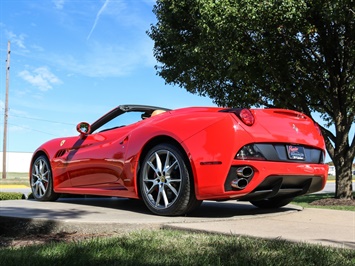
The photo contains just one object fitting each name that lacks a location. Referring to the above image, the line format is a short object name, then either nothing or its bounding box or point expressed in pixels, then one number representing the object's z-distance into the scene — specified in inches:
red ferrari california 150.5
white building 1603.1
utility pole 1111.6
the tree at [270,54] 372.8
